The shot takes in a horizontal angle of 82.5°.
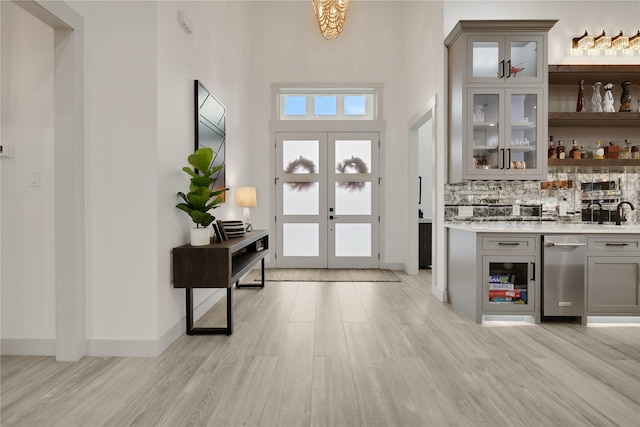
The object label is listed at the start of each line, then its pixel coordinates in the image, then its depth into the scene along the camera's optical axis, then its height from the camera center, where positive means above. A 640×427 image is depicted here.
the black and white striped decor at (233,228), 3.77 -0.22
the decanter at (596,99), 4.02 +1.21
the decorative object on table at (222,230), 3.41 -0.21
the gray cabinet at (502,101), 3.73 +1.11
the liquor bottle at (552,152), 4.02 +0.62
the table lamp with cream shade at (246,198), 4.96 +0.13
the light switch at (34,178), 2.58 +0.21
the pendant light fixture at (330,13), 3.99 +2.24
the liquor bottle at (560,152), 4.01 +0.63
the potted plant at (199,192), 2.89 +0.12
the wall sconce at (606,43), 4.06 +1.85
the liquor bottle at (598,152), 4.01 +0.62
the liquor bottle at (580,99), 4.05 +1.22
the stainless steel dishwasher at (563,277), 3.42 -0.65
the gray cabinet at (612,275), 3.43 -0.63
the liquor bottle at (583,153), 4.08 +0.62
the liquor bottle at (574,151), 4.02 +0.63
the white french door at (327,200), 6.36 +0.14
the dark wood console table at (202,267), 2.86 -0.47
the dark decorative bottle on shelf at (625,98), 3.98 +1.21
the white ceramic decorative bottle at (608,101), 3.99 +1.18
